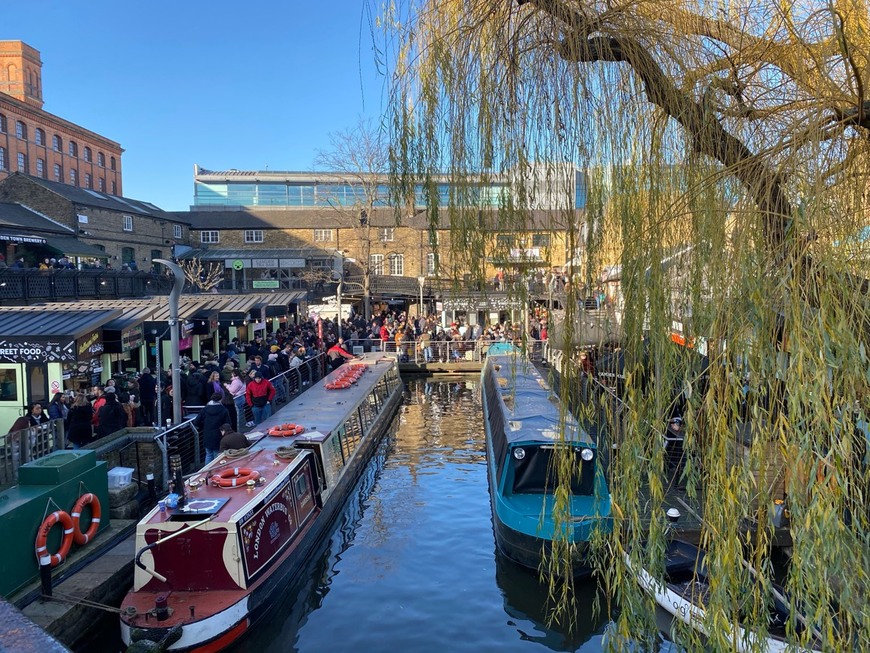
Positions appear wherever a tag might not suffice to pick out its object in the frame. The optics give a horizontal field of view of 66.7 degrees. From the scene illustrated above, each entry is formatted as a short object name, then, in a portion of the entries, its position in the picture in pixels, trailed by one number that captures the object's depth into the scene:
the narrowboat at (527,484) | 9.63
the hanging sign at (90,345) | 12.06
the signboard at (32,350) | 11.53
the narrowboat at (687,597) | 3.46
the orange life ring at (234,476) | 8.91
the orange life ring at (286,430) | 11.55
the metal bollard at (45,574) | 7.30
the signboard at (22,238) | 22.36
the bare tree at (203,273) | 36.28
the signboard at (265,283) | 41.03
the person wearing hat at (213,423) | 11.93
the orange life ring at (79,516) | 8.42
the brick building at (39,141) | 44.12
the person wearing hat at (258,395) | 15.25
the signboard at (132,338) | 14.40
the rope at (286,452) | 10.27
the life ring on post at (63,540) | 7.61
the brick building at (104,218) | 33.31
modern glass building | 56.97
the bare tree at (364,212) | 32.97
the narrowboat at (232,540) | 7.47
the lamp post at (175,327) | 11.02
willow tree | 3.15
